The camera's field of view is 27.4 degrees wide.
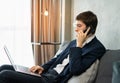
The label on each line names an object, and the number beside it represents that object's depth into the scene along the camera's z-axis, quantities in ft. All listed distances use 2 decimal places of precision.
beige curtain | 12.47
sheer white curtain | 12.80
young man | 7.00
